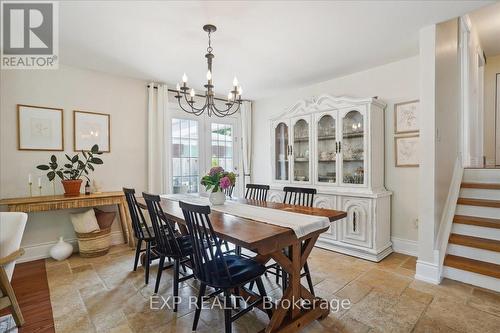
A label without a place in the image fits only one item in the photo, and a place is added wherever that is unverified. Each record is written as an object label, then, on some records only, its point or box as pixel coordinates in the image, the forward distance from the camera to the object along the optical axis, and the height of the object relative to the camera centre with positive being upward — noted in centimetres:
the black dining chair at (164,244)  214 -74
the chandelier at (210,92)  230 +72
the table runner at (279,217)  178 -42
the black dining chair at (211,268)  161 -75
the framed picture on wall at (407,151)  320 +20
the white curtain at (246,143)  520 +49
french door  438 +36
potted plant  316 -4
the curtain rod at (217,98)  422 +135
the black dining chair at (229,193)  317 -38
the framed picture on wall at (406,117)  318 +65
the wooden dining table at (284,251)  155 -63
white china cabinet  318 +1
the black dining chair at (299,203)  215 -43
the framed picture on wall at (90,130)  348 +52
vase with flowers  242 -15
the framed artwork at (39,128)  311 +50
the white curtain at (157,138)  395 +46
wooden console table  279 -46
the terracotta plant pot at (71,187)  317 -28
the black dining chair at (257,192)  317 -35
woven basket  323 -104
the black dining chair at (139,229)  252 -70
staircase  240 -75
